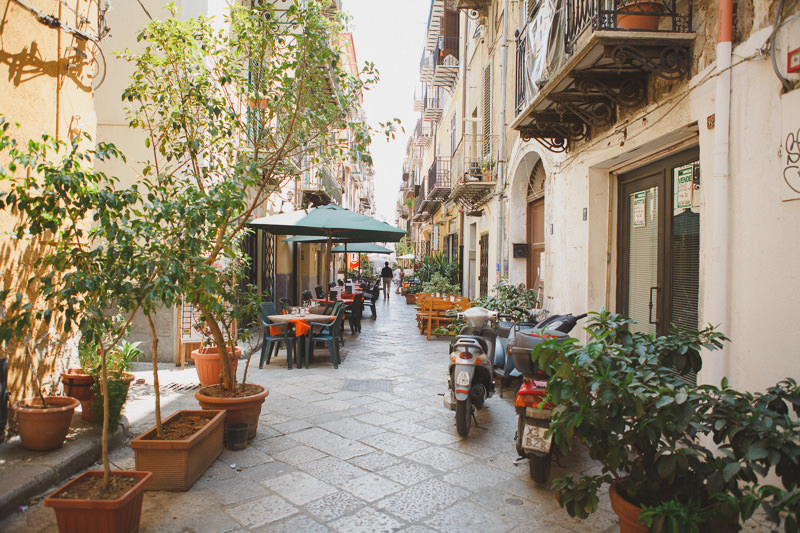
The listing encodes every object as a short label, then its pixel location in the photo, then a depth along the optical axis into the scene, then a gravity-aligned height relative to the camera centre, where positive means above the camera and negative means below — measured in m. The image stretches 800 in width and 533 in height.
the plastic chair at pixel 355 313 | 12.08 -1.04
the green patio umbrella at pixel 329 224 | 8.84 +0.75
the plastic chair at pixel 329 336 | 8.28 -1.11
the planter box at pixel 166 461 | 3.69 -1.37
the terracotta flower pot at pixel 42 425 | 3.94 -1.20
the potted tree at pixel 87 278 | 2.84 -0.06
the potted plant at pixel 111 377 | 4.54 -1.01
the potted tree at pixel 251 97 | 4.72 +1.68
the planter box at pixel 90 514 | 2.82 -1.34
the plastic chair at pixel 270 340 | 8.16 -1.13
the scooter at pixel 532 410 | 3.81 -1.06
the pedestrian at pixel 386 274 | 24.14 -0.29
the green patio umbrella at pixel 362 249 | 17.91 +0.69
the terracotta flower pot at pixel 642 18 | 4.70 +2.27
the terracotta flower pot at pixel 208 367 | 6.71 -1.28
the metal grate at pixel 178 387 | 6.68 -1.55
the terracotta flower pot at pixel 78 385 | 4.81 -1.09
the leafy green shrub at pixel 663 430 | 2.21 -0.74
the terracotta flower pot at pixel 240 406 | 4.62 -1.24
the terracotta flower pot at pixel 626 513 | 2.56 -1.22
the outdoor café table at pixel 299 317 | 8.19 -0.83
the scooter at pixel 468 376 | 4.81 -1.04
